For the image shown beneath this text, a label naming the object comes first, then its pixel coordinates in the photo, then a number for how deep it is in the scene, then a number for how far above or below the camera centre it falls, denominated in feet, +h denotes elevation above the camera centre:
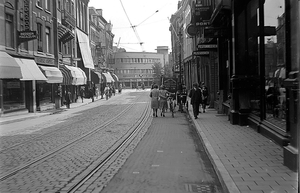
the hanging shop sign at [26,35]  76.48 +11.84
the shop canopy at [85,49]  136.71 +16.24
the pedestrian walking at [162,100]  66.64 -2.31
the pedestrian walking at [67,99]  102.38 -2.83
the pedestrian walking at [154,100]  65.67 -2.24
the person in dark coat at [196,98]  56.29 -1.73
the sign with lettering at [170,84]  103.21 +1.11
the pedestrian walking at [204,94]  68.69 -1.41
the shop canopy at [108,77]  197.98 +6.49
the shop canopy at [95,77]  167.36 +5.64
